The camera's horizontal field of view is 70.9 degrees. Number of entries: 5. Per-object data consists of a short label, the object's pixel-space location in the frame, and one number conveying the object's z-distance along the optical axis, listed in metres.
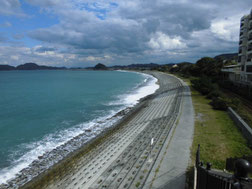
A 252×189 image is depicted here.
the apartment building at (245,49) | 39.99
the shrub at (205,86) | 33.82
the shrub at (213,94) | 30.51
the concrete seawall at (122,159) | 9.41
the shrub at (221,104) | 22.73
